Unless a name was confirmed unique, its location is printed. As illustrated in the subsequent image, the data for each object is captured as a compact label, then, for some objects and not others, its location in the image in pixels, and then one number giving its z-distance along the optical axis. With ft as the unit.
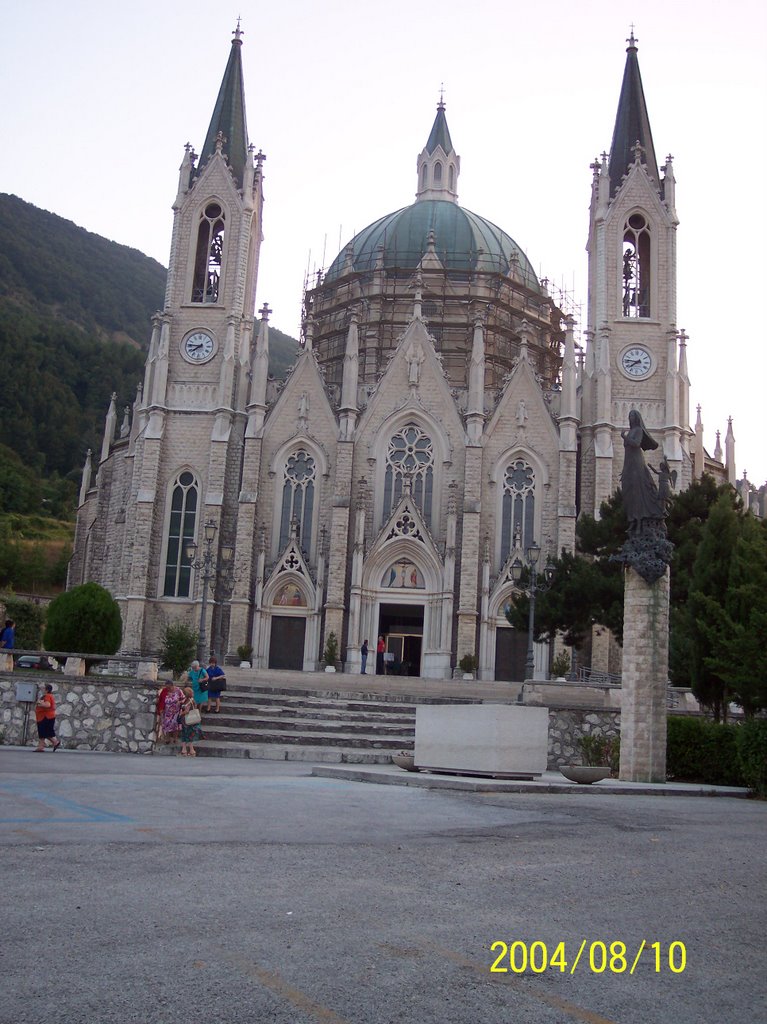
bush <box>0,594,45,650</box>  134.62
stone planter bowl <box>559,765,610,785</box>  48.42
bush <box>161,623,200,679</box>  99.35
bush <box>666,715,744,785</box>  56.34
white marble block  47.44
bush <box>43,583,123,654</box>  82.02
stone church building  122.62
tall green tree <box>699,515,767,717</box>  57.52
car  75.92
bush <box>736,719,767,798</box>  49.78
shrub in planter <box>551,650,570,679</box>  113.39
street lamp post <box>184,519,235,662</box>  84.84
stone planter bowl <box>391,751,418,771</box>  52.85
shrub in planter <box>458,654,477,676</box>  116.06
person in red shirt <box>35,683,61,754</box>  60.18
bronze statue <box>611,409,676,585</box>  55.11
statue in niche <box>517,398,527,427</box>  127.54
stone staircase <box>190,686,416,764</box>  62.69
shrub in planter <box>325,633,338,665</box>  116.88
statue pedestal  53.83
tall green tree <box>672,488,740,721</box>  70.08
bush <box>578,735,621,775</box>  62.69
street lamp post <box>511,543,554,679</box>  85.35
